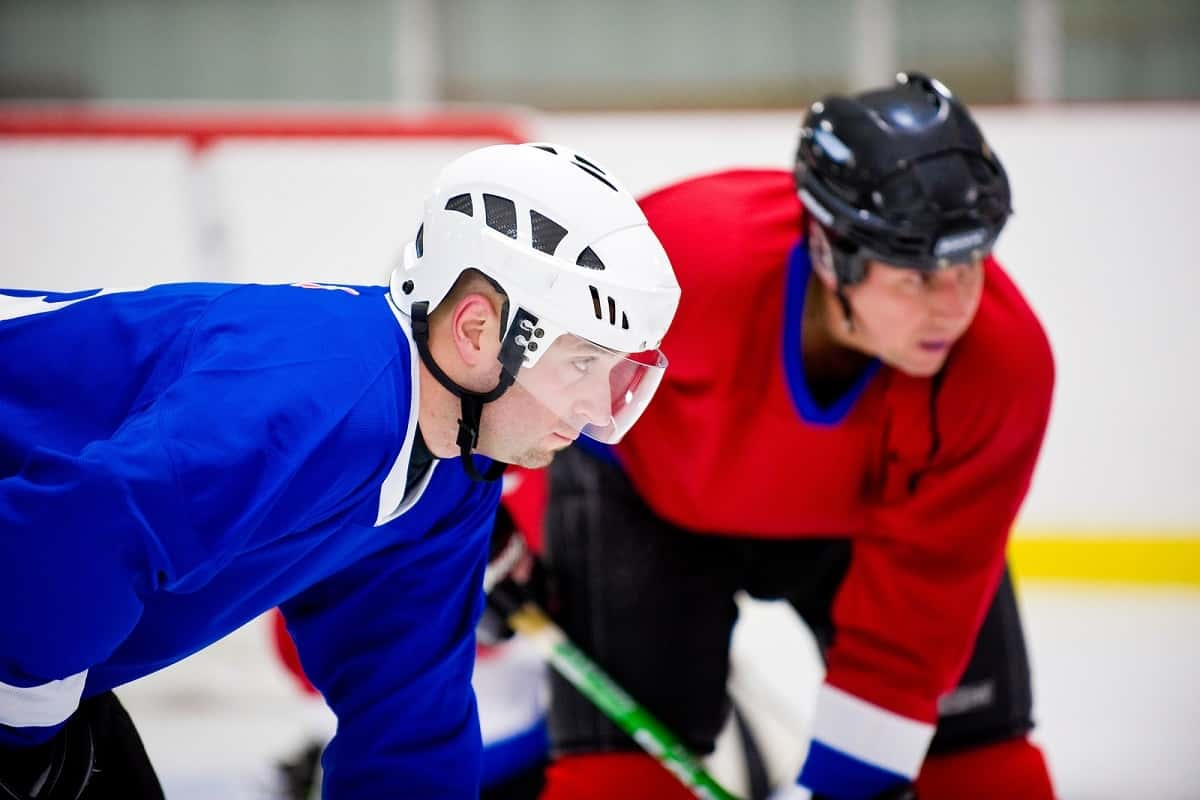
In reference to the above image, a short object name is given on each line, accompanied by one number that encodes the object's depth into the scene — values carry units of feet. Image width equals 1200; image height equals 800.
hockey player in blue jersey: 25.15
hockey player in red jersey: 27.08
